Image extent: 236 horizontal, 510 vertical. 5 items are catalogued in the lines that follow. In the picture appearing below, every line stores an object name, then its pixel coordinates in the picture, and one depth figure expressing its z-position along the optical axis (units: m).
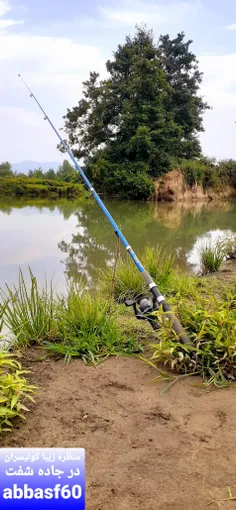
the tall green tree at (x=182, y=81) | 21.02
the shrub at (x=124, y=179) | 18.23
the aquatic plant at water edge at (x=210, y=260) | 5.56
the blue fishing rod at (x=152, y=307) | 2.42
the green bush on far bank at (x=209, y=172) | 20.56
